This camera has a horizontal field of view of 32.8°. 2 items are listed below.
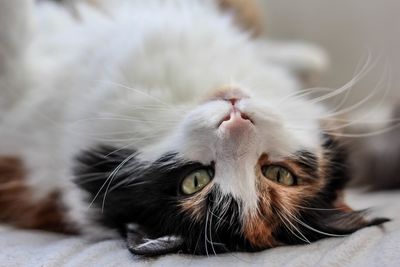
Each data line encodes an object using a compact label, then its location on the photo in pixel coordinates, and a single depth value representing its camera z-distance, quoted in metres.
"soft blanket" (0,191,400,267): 0.29
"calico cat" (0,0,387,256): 0.31
